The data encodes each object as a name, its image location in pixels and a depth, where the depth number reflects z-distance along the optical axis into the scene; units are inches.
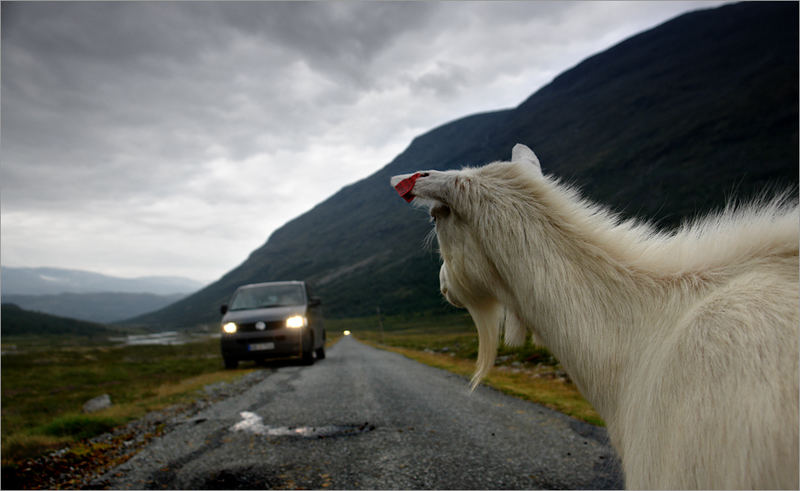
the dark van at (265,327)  537.6
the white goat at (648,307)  49.4
